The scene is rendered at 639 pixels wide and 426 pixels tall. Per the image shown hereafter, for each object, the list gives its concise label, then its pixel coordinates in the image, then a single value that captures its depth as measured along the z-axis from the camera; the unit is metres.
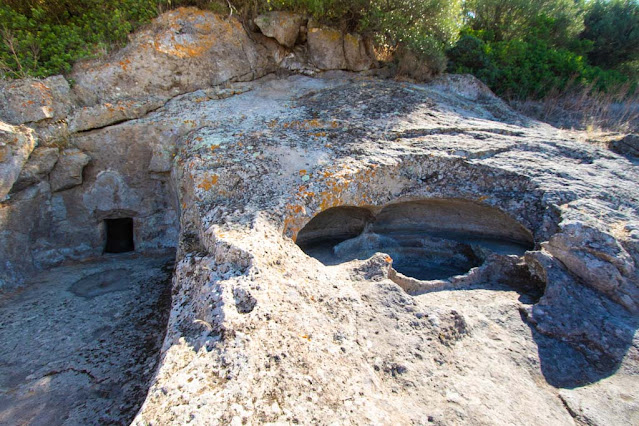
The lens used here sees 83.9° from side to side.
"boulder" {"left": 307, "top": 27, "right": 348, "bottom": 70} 6.87
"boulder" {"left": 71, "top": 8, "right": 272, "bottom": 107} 5.63
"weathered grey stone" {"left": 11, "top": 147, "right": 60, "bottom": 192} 4.83
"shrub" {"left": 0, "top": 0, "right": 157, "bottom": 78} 5.25
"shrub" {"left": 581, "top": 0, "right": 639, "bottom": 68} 11.40
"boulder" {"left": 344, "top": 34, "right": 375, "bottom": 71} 7.00
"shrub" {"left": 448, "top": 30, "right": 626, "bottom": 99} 8.63
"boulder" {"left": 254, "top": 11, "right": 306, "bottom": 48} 6.56
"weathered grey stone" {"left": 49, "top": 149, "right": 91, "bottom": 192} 5.22
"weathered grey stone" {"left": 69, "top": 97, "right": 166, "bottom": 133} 5.31
